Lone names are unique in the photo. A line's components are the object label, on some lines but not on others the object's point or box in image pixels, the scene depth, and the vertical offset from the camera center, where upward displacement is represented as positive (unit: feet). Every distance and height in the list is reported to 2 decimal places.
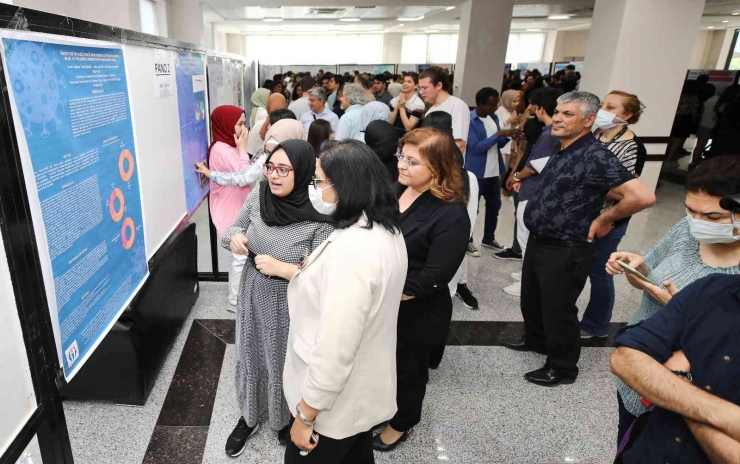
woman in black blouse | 5.59 -1.88
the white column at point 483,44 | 26.44 +3.19
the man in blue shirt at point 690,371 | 2.95 -1.87
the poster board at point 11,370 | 2.85 -1.96
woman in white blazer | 3.53 -1.86
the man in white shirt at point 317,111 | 13.98 -0.72
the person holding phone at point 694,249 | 4.06 -1.38
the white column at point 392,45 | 58.34 +6.10
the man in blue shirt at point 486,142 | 12.66 -1.24
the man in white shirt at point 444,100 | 11.18 -0.10
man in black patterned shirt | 6.80 -1.75
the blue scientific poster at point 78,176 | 3.18 -0.87
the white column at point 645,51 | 15.49 +1.98
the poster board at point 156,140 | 5.51 -0.84
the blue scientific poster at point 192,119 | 7.68 -0.70
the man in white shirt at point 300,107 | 16.80 -0.71
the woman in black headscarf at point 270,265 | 5.29 -2.02
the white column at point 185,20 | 28.71 +3.90
